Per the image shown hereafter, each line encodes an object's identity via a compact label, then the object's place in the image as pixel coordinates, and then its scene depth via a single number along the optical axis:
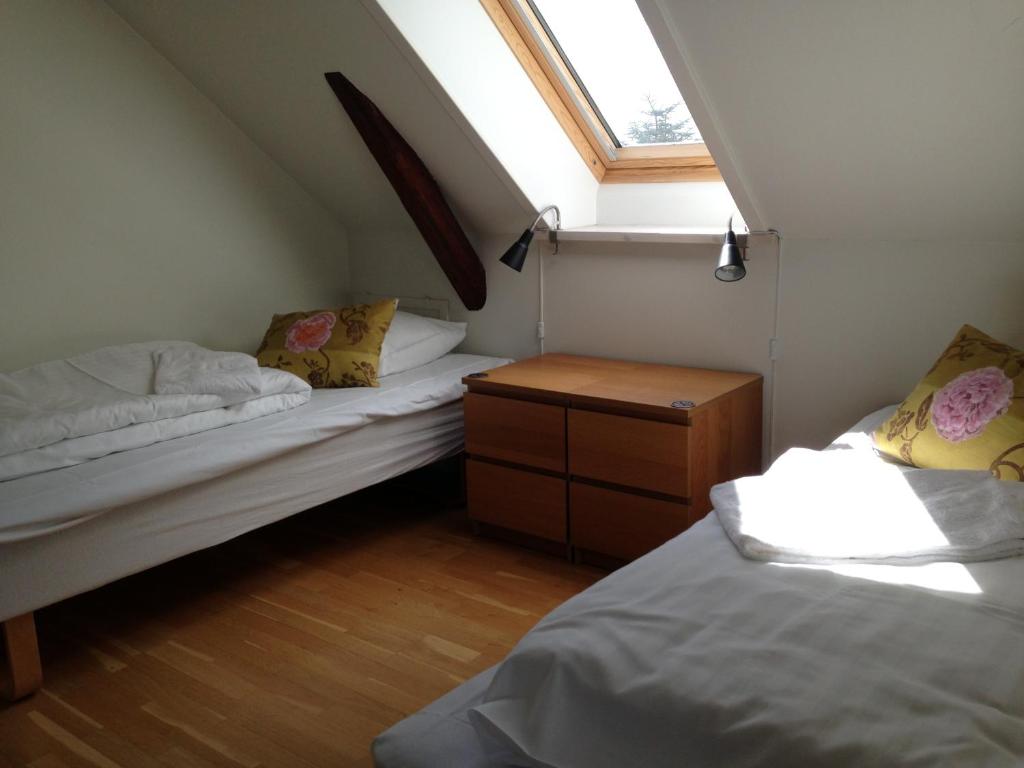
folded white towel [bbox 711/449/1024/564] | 1.73
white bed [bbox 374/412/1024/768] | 1.21
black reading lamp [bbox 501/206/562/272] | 3.01
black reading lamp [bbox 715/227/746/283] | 2.61
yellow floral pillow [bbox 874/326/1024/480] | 2.12
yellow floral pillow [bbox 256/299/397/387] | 3.17
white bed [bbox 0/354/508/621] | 2.16
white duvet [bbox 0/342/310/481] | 2.37
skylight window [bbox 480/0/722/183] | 2.96
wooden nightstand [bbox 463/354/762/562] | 2.67
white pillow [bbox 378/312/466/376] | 3.37
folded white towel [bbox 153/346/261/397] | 2.75
